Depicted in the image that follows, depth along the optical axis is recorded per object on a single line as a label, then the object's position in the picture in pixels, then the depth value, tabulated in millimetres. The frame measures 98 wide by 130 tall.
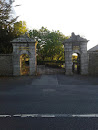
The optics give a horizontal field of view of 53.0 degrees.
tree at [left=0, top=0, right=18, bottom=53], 14677
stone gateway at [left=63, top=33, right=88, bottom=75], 11734
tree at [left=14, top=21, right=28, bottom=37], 16245
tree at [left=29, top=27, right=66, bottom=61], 23297
